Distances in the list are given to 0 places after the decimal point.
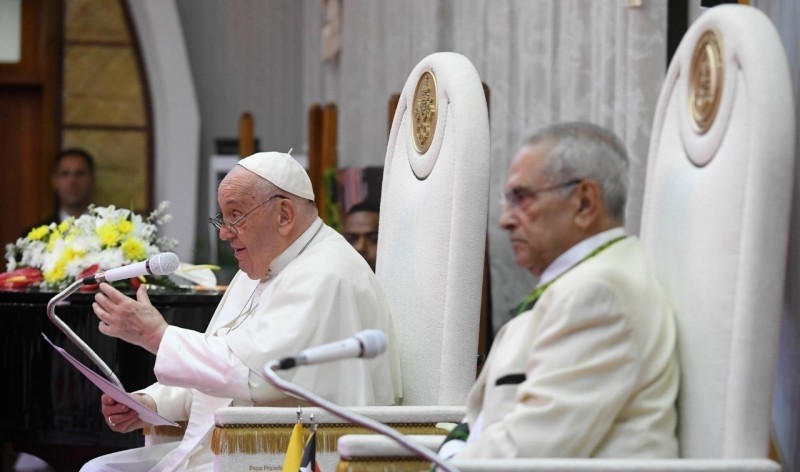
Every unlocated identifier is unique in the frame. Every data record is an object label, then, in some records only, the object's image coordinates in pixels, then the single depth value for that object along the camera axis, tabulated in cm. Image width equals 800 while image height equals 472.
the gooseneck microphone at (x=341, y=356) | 432
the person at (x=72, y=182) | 2062
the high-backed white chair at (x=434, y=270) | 643
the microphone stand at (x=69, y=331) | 692
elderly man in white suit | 461
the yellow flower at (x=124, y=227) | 973
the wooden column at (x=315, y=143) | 1905
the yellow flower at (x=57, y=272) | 959
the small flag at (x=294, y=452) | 601
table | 927
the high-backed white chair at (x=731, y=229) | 462
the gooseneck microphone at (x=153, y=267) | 649
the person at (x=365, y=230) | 1376
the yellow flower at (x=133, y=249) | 964
